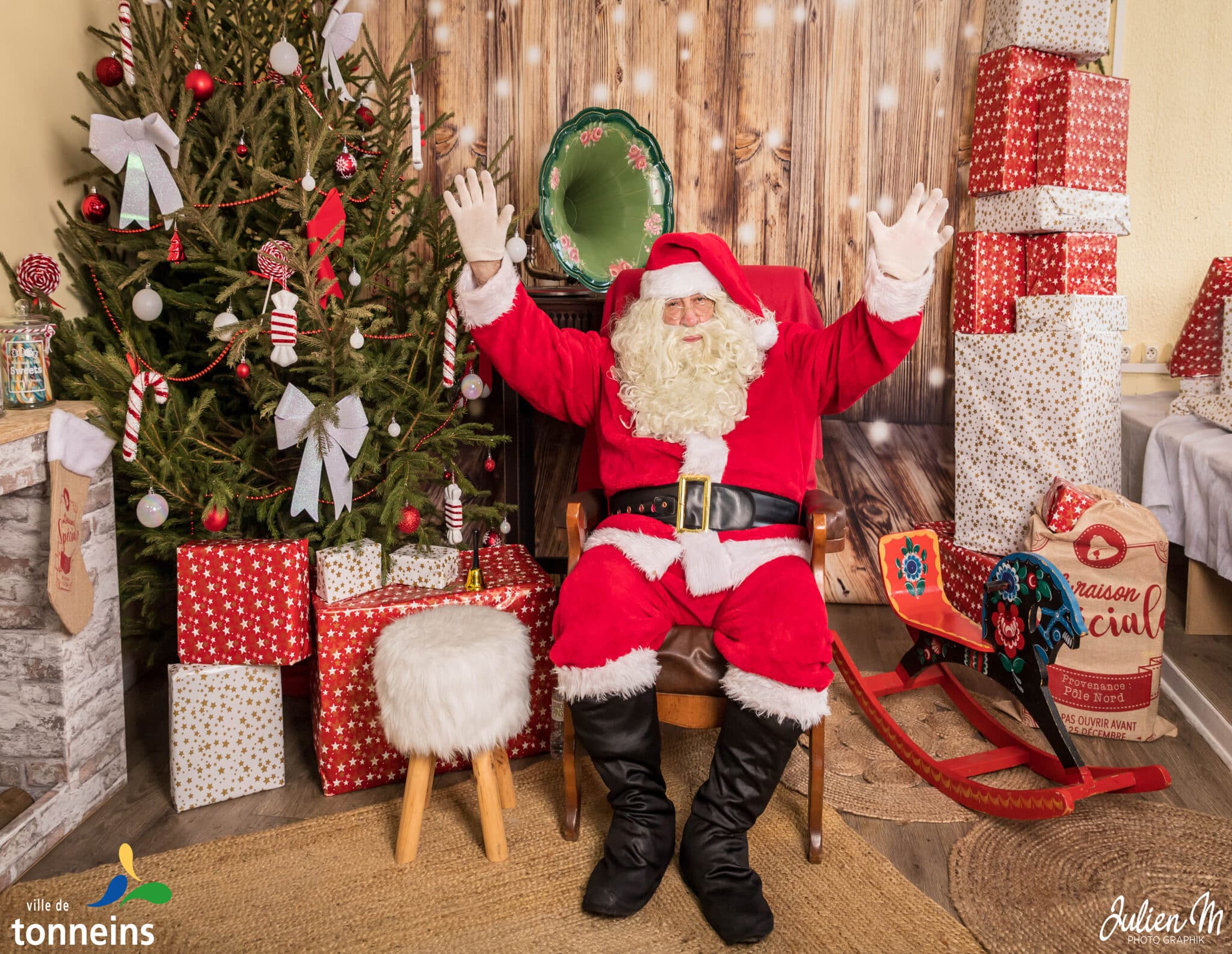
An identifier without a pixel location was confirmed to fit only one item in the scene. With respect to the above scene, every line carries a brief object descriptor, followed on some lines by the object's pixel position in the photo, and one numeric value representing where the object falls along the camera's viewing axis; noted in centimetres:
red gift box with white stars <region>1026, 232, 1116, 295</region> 258
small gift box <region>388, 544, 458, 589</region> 205
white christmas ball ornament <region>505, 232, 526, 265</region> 189
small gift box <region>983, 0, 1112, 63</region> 263
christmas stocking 173
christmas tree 188
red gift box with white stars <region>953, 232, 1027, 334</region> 269
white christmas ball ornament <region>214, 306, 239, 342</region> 184
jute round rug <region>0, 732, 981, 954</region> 152
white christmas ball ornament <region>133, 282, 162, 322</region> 188
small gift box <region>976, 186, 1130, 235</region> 256
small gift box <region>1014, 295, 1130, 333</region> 252
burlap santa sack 216
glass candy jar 175
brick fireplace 177
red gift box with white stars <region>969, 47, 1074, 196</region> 264
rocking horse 180
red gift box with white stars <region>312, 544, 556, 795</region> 190
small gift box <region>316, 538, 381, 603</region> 194
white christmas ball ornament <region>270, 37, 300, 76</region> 193
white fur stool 159
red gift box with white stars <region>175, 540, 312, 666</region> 188
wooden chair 170
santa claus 163
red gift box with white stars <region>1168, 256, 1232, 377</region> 287
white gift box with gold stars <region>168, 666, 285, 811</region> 188
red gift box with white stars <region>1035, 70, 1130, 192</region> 253
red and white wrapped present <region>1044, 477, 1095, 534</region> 229
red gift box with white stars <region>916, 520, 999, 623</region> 258
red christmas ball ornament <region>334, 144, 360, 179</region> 201
